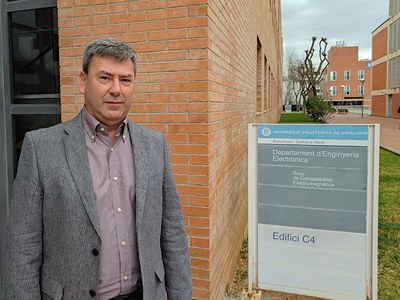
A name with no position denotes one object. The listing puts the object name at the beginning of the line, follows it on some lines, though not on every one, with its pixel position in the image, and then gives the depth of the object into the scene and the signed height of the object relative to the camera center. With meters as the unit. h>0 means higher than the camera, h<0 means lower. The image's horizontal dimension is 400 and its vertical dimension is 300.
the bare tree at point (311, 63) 43.86 +6.78
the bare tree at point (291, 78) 67.62 +7.66
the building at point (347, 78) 82.81 +8.99
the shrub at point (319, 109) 28.73 +0.67
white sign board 3.32 -0.85
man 1.60 -0.37
